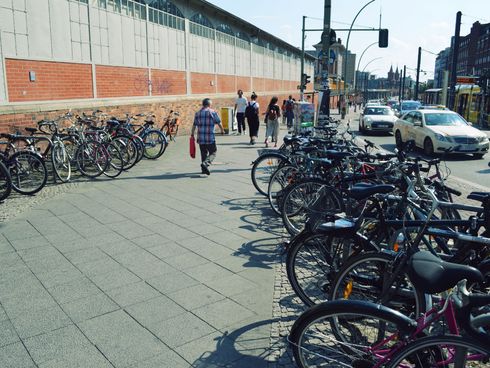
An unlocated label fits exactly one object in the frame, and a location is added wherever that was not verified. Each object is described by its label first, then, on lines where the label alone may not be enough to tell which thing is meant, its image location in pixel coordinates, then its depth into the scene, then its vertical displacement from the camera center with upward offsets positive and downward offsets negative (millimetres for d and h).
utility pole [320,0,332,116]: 13172 +1215
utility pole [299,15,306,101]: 33806 +4200
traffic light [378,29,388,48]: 21906 +2817
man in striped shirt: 9648 -618
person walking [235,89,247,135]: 17484 -385
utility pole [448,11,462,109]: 28984 +3300
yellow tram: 30531 -254
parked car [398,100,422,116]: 32969 -434
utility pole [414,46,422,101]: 52131 +4512
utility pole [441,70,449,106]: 32375 +889
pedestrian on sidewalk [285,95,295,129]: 21375 -613
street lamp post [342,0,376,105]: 24578 +4425
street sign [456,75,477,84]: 31331 +1311
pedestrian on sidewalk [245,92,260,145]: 14898 -547
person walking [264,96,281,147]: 14352 -655
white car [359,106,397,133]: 22438 -1043
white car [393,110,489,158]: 13633 -1015
